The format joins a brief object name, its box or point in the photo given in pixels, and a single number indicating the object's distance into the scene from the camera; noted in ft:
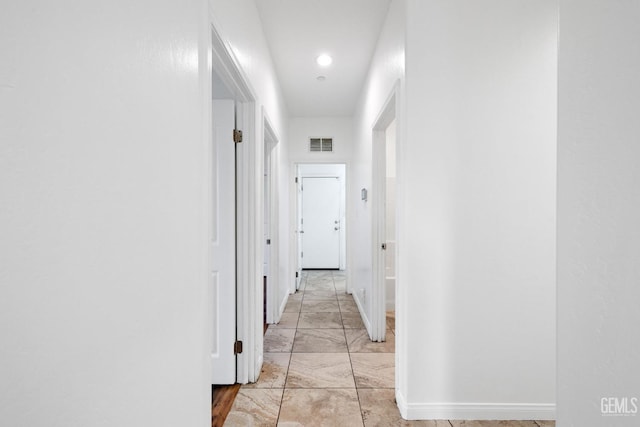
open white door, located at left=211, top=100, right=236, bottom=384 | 7.36
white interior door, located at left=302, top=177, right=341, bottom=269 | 23.36
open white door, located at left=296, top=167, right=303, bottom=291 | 18.39
